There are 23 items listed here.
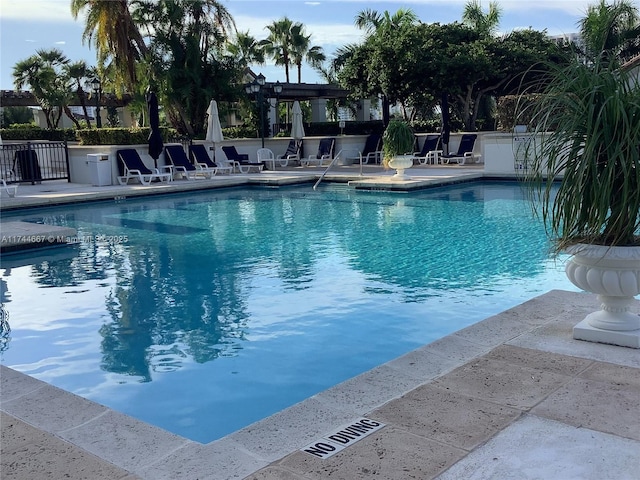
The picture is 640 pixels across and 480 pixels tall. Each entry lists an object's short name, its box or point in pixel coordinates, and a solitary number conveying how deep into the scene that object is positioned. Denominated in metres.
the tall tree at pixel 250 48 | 35.72
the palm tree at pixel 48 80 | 36.38
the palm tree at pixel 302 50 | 38.47
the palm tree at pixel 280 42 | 38.28
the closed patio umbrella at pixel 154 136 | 17.56
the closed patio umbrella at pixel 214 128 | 20.59
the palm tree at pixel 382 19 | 29.67
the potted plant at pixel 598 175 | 3.64
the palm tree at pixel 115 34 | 23.47
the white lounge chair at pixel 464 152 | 21.03
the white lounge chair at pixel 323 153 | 22.70
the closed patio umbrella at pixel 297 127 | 23.75
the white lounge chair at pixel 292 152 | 23.09
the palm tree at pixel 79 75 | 39.06
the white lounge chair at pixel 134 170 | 16.84
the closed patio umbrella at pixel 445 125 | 21.44
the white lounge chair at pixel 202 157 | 19.13
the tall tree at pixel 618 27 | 22.75
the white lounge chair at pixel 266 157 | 22.00
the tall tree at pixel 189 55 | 24.20
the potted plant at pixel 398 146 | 15.84
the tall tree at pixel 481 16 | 29.80
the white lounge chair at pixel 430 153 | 21.42
